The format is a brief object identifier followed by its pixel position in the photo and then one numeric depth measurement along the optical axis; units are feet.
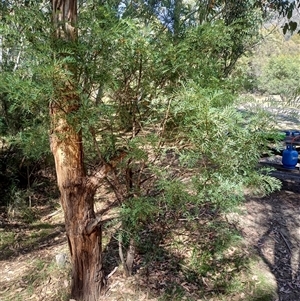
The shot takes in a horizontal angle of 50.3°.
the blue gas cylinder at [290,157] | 14.40
